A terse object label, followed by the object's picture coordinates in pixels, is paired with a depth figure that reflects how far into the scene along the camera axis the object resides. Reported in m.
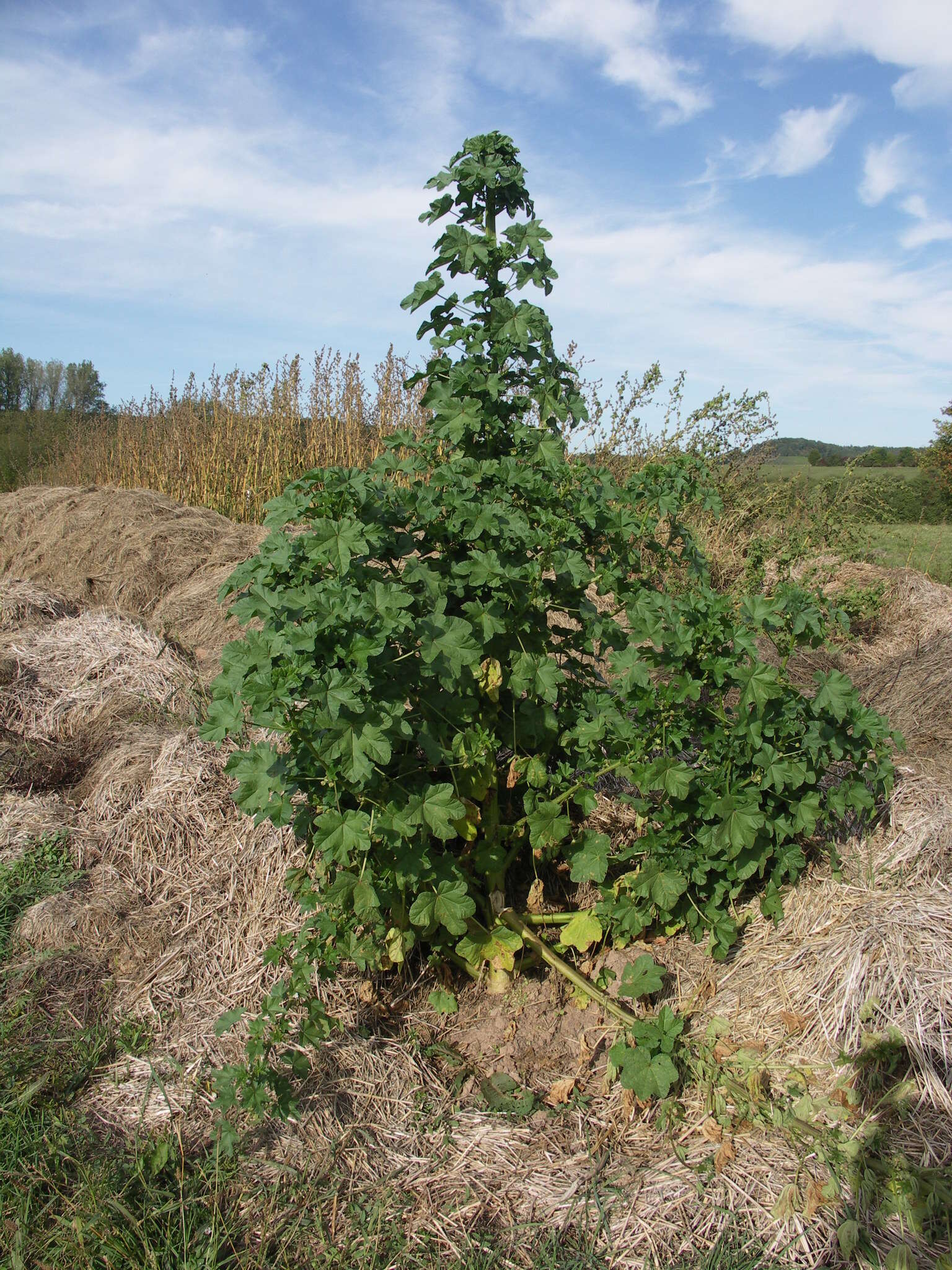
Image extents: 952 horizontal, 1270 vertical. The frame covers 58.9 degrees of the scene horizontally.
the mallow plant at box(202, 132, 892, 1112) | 2.05
